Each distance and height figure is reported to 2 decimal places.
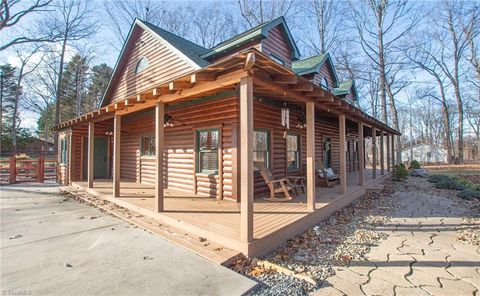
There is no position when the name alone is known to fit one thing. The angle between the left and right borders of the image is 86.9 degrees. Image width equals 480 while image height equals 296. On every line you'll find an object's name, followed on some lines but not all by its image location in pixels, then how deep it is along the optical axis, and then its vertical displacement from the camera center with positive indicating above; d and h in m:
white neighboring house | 35.81 +0.08
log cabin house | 3.92 +0.58
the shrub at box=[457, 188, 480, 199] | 7.95 -1.30
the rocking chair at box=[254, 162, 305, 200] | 6.08 -0.68
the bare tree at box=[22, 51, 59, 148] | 21.86 +6.62
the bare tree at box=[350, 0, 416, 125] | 19.62 +10.18
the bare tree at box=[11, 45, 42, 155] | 22.00 +8.32
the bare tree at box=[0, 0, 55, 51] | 14.30 +8.27
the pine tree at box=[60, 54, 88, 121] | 23.46 +7.51
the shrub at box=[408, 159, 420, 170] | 16.19 -0.79
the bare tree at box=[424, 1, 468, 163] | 22.44 +10.14
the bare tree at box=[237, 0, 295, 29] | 17.95 +10.36
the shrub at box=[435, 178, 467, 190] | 9.63 -1.23
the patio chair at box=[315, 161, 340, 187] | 8.26 -0.74
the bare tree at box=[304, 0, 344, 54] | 19.86 +10.52
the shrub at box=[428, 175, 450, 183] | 10.69 -1.10
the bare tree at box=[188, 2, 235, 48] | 19.83 +10.53
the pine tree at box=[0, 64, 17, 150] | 29.41 +7.65
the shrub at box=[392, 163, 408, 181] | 11.86 -0.92
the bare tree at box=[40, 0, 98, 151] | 16.73 +9.31
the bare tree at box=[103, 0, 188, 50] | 17.62 +10.24
